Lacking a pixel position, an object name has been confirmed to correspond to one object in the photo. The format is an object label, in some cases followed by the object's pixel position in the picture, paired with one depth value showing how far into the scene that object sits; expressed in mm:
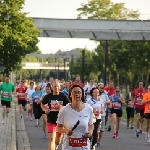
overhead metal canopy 50469
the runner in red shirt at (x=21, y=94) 32906
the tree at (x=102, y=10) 76750
